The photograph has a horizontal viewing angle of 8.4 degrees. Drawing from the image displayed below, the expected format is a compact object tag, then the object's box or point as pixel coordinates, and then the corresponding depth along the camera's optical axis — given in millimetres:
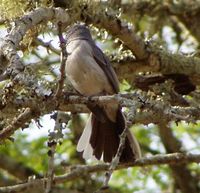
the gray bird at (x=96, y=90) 8555
